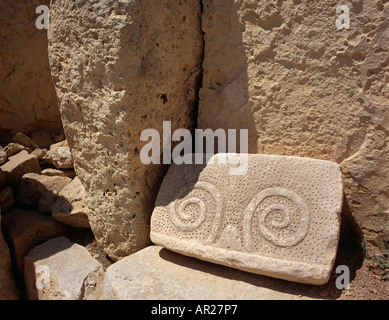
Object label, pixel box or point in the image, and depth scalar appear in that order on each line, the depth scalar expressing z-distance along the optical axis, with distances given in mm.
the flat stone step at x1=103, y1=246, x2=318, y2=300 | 1837
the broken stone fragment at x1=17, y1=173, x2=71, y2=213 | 2766
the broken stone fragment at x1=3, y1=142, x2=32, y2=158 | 3088
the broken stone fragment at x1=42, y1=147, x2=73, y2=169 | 2984
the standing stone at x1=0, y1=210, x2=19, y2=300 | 2256
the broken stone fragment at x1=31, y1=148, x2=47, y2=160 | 3165
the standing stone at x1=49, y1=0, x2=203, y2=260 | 2008
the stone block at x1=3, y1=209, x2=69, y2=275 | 2488
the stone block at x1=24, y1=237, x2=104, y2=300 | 2188
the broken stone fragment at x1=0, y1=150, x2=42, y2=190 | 2871
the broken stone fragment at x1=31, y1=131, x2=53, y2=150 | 3482
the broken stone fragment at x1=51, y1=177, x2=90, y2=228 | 2578
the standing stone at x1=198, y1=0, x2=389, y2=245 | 1965
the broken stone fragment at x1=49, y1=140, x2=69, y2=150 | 3238
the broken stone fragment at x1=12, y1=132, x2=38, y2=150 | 3246
